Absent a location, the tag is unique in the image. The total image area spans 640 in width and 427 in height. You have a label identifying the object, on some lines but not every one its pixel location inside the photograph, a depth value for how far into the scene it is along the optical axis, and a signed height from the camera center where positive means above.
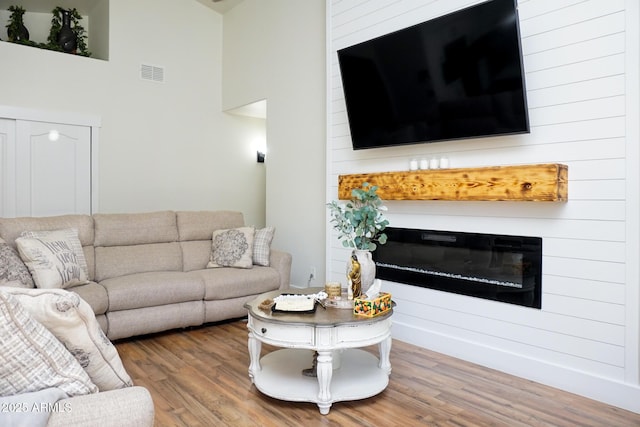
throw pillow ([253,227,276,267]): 4.17 -0.36
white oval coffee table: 2.26 -0.79
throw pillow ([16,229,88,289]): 3.05 -0.34
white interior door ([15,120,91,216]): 4.64 +0.44
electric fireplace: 2.79 -0.37
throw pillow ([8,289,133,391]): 1.12 -0.31
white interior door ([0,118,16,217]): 4.53 +0.44
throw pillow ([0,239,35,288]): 2.91 -0.40
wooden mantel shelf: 2.54 +0.17
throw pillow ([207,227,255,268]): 4.09 -0.36
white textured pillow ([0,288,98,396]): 1.02 -0.35
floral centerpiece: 2.56 -0.15
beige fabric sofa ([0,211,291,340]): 3.34 -0.53
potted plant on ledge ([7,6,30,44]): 4.67 +1.91
